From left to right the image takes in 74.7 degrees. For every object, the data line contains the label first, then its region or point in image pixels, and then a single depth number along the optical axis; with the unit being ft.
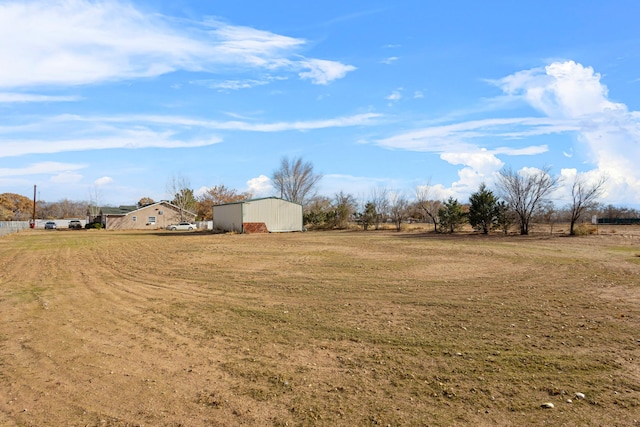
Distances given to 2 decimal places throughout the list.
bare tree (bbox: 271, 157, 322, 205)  220.60
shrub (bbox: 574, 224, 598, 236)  105.40
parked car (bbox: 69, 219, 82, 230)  203.21
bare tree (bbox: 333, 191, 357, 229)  169.99
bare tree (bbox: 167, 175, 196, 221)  217.36
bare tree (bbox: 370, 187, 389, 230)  167.93
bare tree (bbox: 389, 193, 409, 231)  156.76
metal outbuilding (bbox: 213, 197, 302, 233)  138.92
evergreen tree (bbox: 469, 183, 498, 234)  122.11
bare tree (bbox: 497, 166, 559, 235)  114.21
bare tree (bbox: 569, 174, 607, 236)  106.11
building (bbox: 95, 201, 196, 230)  200.34
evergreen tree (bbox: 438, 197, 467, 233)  131.23
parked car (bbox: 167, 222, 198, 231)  183.62
